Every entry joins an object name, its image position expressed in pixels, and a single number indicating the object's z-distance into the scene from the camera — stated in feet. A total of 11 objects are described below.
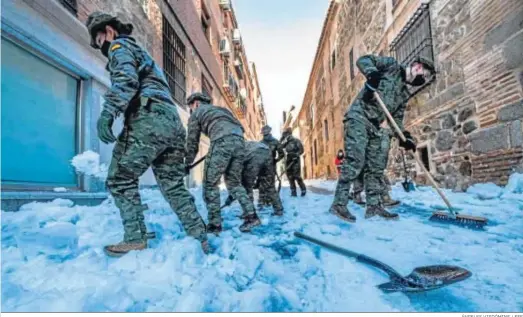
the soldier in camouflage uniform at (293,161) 21.21
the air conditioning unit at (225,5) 49.70
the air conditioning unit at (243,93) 69.05
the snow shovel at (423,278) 4.44
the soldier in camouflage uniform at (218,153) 8.93
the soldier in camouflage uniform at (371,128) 9.95
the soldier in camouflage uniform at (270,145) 14.99
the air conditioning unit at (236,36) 60.80
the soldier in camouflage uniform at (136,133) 6.06
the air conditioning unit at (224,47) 47.34
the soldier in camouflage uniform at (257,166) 11.41
